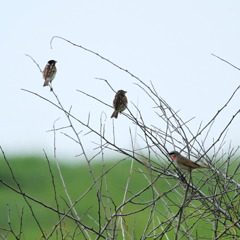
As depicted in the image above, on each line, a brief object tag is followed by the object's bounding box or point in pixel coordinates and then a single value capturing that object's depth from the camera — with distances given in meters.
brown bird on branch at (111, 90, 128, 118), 15.14
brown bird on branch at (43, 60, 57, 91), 17.30
